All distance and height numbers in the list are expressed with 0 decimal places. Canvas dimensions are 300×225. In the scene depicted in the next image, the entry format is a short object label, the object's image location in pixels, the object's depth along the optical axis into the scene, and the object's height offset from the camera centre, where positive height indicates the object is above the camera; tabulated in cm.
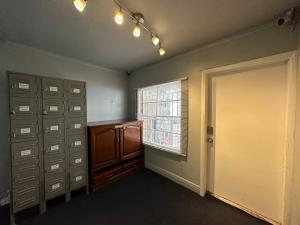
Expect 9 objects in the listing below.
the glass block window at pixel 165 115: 251 -12
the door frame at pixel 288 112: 149 -4
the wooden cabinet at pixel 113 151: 238 -78
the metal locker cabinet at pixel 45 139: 170 -40
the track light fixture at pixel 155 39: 169 +82
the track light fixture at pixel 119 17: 119 +76
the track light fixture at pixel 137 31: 142 +77
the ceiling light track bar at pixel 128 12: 129 +95
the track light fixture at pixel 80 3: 100 +73
